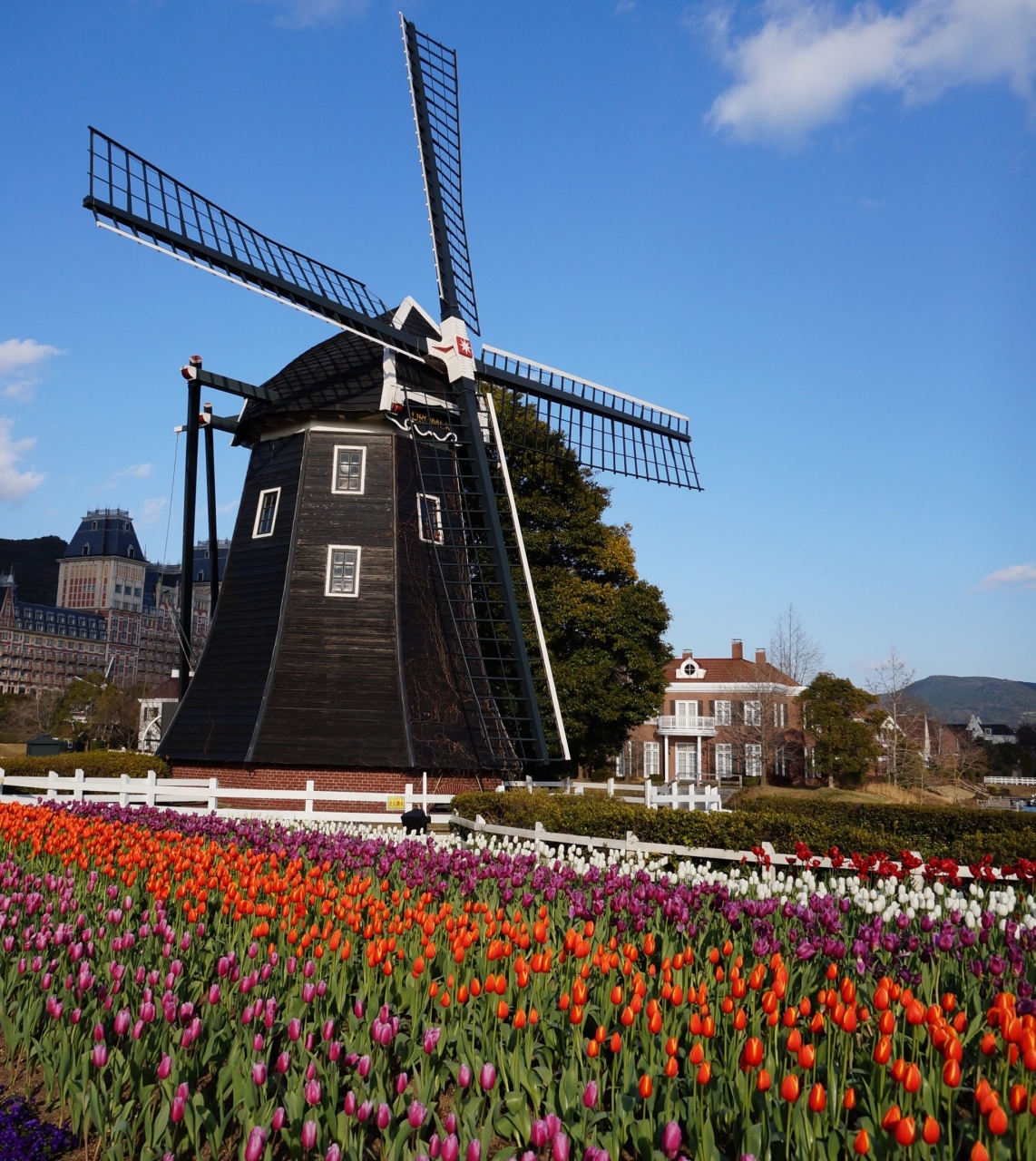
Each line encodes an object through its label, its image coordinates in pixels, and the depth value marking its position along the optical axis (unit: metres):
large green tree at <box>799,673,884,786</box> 46.88
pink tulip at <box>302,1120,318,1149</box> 3.69
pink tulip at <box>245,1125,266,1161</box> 3.54
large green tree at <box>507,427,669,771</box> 28.06
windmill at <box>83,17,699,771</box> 20.19
